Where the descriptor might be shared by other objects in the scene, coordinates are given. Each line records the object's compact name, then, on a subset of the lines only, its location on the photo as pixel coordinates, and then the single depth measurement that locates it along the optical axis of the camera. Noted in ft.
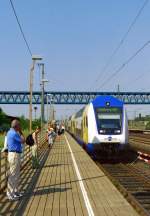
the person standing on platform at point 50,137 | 78.64
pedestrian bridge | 286.89
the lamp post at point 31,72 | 62.14
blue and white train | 48.27
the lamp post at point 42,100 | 104.80
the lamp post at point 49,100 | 156.48
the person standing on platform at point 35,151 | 40.23
